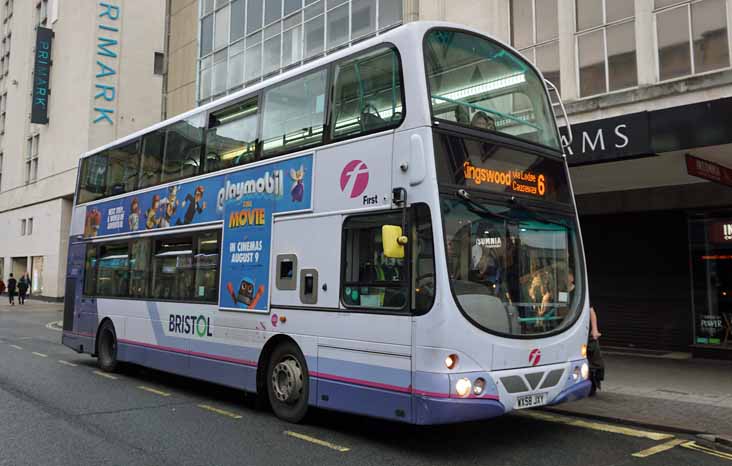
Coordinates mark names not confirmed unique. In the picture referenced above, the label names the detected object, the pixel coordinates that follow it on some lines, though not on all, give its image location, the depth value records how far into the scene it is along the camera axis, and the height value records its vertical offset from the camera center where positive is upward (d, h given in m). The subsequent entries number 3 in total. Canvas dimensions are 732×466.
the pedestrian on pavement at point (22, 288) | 35.31 +0.26
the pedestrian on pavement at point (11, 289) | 35.06 +0.20
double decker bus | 5.94 +0.62
